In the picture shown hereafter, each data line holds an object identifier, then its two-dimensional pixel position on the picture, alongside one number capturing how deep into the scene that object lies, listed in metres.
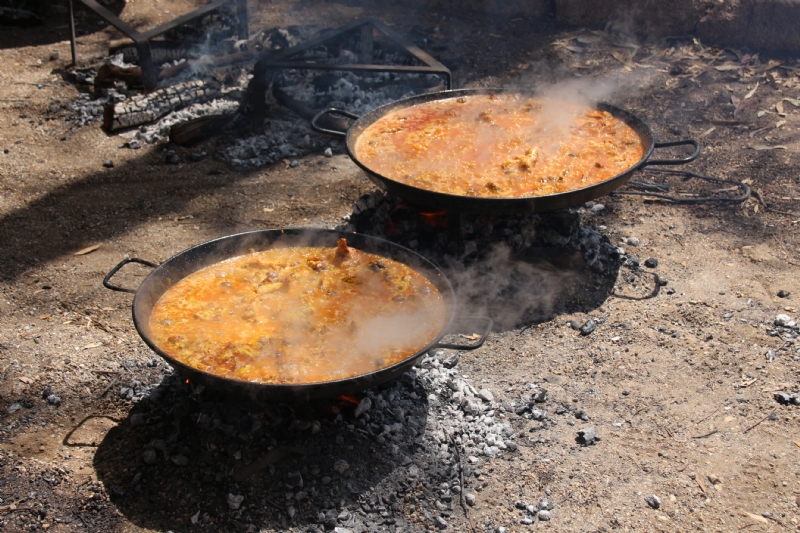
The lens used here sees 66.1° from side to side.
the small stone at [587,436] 4.18
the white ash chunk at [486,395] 4.51
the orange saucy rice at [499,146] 5.37
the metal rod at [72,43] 9.71
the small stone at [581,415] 4.39
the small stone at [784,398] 4.46
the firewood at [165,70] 9.30
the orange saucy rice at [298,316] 3.55
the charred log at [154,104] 8.49
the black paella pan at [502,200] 4.90
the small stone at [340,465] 3.78
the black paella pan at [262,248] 3.26
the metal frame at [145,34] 8.75
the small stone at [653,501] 3.74
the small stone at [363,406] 4.02
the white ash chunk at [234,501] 3.58
